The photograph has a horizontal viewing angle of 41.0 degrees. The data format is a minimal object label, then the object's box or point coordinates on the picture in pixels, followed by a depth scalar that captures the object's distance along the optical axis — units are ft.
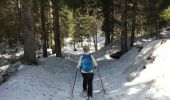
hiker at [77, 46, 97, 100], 30.37
